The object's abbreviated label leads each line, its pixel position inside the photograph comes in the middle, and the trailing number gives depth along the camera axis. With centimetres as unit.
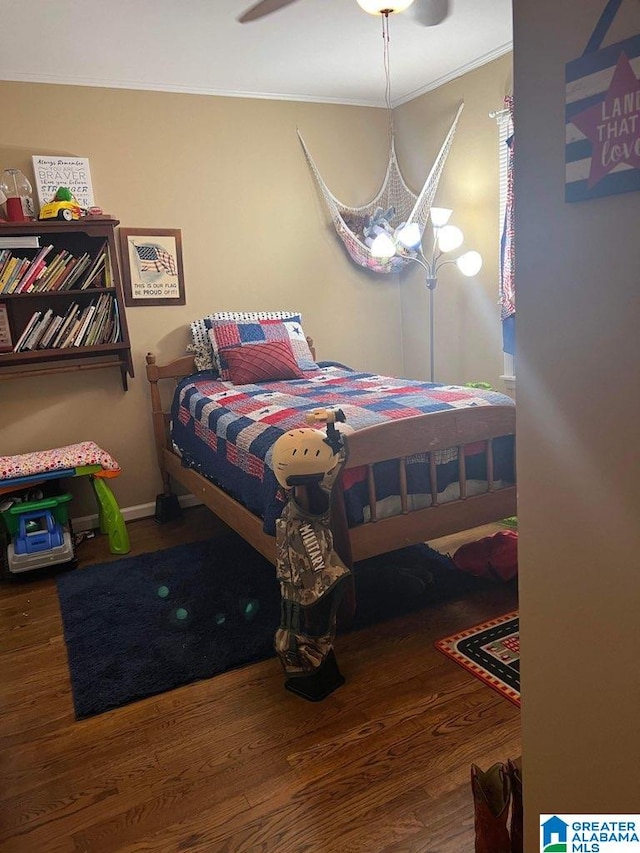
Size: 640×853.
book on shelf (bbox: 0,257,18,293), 335
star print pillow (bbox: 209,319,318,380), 385
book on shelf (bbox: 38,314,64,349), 349
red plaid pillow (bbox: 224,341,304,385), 371
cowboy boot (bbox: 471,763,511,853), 124
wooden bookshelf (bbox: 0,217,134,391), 340
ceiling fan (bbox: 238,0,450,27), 254
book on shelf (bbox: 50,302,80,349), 351
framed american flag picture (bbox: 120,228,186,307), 384
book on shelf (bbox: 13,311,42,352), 343
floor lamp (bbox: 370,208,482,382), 371
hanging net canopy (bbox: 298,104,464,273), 427
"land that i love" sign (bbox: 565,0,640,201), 73
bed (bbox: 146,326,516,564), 236
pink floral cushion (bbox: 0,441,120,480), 323
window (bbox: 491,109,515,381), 357
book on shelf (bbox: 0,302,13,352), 341
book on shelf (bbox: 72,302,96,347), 356
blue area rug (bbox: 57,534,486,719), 233
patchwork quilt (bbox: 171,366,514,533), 248
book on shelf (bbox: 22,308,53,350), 346
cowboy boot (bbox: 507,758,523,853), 123
